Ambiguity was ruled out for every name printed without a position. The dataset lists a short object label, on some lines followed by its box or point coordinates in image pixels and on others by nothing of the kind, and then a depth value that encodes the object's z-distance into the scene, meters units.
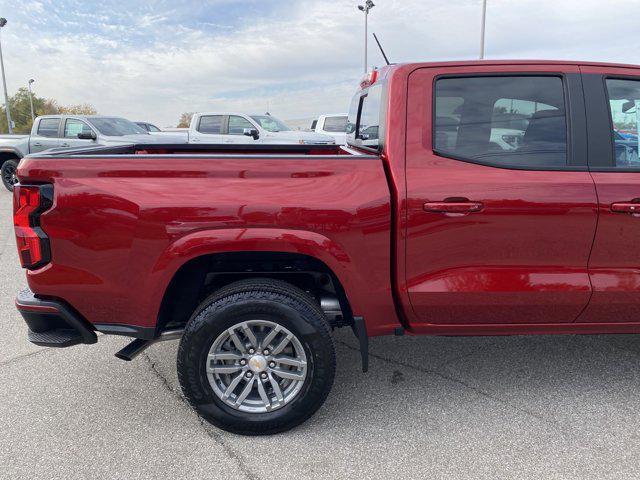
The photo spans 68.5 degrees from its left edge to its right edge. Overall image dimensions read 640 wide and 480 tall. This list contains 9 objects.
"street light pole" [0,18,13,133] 32.91
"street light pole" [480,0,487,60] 22.75
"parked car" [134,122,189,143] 20.89
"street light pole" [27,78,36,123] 58.69
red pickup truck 2.33
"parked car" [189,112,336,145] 12.26
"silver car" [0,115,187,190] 11.27
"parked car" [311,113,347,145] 13.50
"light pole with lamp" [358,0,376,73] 30.76
